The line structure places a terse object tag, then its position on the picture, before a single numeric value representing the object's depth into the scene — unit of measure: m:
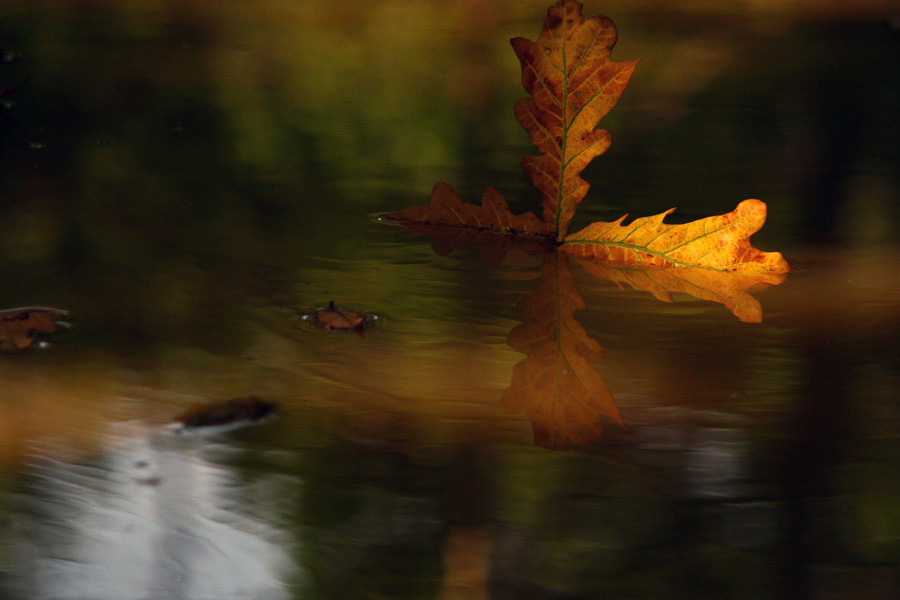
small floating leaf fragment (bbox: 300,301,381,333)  4.69
